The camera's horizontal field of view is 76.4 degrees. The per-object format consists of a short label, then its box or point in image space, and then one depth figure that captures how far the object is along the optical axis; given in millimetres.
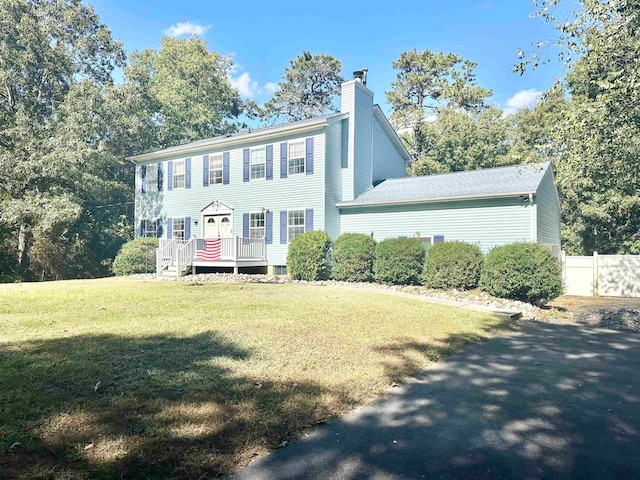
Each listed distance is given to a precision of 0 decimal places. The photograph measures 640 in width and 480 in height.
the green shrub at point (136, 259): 19219
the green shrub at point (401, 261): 13469
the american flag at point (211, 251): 16703
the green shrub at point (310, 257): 15039
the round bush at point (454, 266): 12242
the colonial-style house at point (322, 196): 14227
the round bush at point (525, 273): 10469
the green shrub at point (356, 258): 14352
